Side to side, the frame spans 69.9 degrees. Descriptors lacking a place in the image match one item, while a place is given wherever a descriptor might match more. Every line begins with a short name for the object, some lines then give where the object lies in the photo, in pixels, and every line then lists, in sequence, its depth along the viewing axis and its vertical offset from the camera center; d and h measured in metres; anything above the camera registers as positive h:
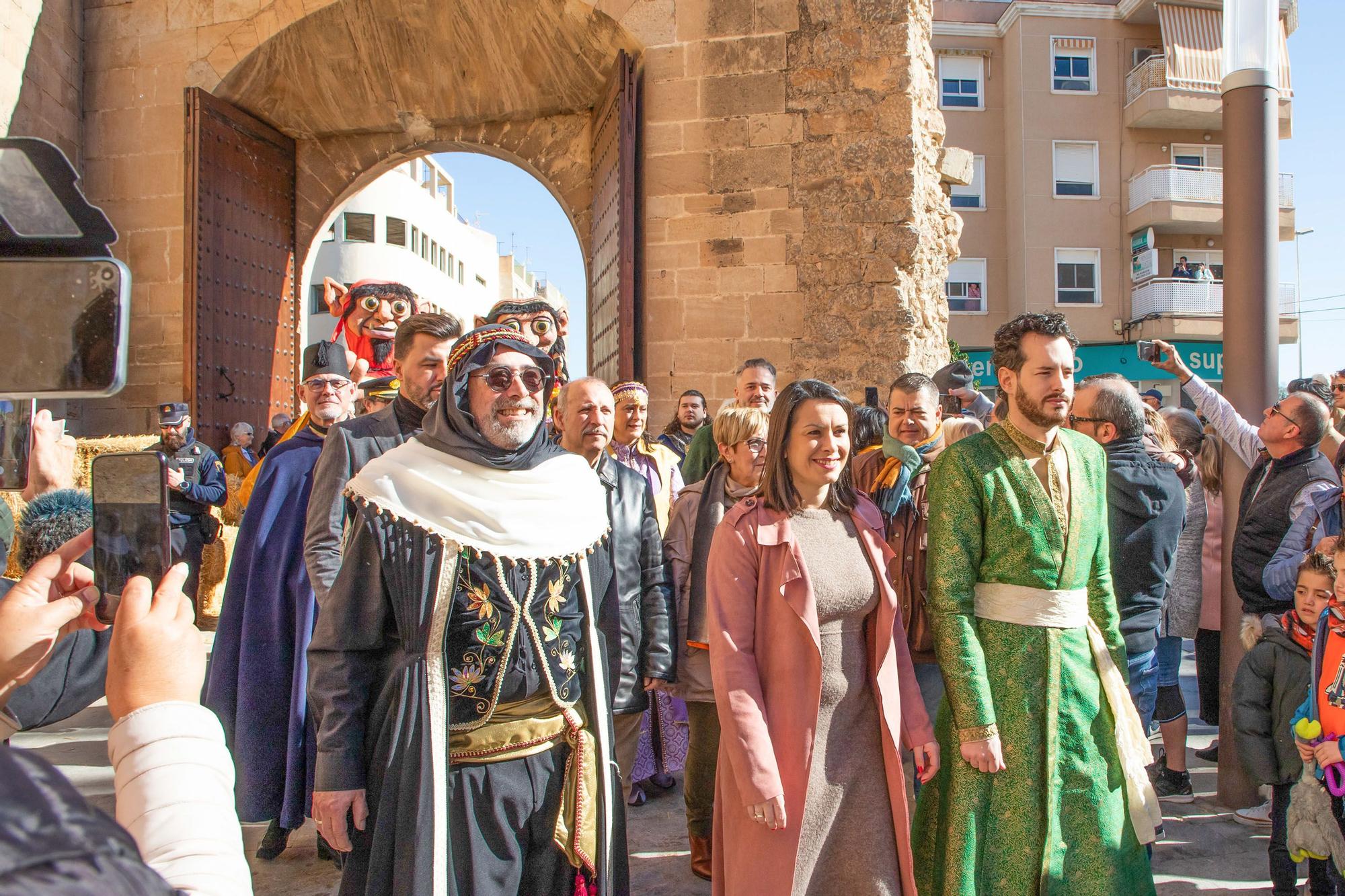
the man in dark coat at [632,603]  2.54 -0.42
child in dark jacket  3.13 -0.80
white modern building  41.28 +10.11
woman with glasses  3.48 -0.42
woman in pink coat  2.42 -0.62
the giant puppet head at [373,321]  4.51 +0.65
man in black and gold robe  2.05 -0.51
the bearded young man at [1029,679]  2.56 -0.61
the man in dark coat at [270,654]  3.37 -0.70
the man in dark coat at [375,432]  3.01 +0.08
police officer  6.05 -0.18
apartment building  21.58 +6.32
